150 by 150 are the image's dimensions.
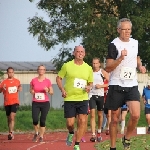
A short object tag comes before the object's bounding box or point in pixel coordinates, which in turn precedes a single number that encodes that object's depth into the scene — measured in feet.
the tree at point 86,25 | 144.87
